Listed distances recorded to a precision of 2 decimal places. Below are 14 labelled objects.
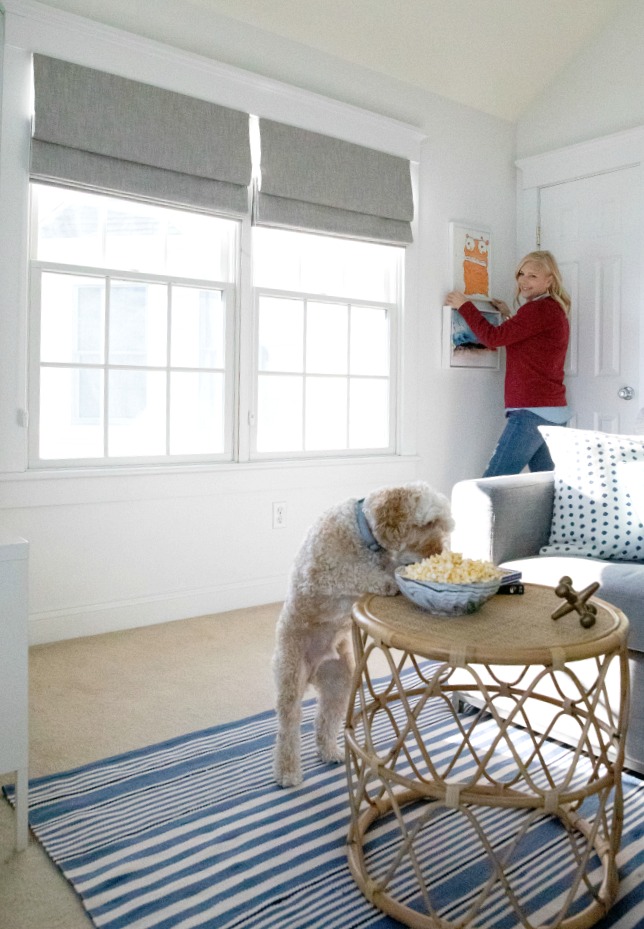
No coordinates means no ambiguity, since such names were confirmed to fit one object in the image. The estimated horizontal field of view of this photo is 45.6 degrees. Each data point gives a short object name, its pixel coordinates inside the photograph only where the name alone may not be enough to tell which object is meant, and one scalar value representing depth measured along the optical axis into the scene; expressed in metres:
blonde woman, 3.82
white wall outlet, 3.65
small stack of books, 1.70
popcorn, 1.50
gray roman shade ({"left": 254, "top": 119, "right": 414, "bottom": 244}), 3.44
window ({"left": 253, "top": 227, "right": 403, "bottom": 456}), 3.63
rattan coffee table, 1.31
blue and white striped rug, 1.42
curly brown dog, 1.70
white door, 4.00
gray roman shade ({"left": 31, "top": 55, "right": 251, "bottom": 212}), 2.84
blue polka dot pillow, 2.31
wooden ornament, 1.47
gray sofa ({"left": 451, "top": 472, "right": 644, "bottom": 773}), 2.06
